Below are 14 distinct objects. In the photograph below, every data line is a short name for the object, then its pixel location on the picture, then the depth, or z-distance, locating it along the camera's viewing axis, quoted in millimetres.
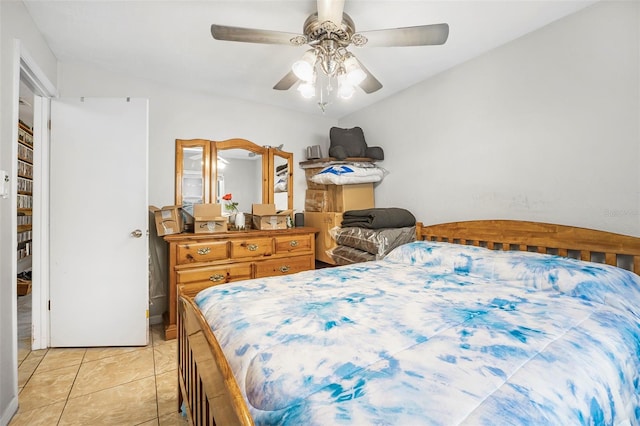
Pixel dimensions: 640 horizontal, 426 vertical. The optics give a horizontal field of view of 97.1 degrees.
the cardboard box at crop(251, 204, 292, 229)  2977
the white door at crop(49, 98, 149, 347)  2244
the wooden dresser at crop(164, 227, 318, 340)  2492
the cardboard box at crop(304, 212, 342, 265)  3122
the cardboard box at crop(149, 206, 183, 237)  2520
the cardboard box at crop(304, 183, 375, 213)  3174
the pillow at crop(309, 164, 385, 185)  3023
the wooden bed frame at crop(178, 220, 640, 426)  738
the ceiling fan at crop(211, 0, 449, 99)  1486
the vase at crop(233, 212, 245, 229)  3051
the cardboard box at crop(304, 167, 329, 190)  3436
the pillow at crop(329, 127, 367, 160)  3170
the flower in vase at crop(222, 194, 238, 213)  3143
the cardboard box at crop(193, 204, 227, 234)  2668
